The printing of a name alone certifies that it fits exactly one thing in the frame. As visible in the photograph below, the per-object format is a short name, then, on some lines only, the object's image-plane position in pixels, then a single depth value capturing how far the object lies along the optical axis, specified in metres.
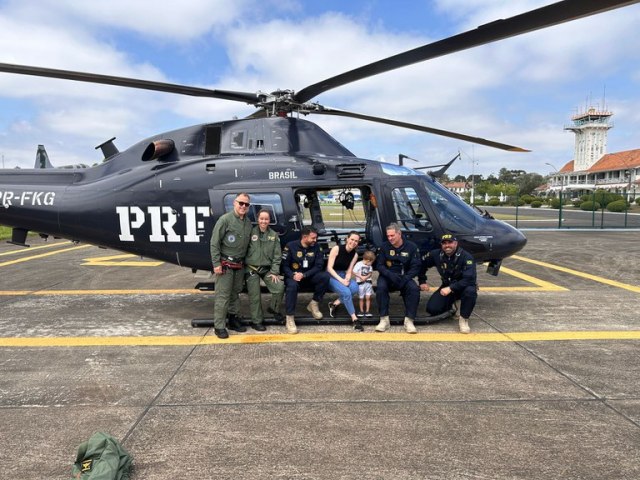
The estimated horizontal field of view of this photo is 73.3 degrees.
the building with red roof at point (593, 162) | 84.88
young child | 5.91
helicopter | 6.23
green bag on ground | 2.65
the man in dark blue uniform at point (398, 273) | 5.73
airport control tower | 103.19
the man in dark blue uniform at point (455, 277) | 5.69
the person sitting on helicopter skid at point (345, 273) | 5.93
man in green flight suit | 5.45
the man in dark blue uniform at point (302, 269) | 5.75
